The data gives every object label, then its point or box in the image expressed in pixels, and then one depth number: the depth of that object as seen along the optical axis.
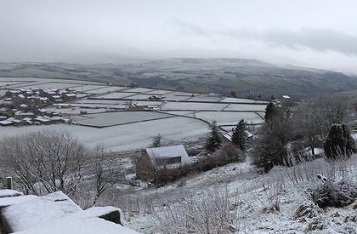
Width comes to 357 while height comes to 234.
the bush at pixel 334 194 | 8.38
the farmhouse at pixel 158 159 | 37.00
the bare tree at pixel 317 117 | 37.74
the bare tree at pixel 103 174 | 24.38
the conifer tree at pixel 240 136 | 43.96
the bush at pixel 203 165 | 34.88
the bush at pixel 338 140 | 19.23
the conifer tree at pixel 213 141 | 44.28
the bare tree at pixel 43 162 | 22.03
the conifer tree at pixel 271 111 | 46.22
